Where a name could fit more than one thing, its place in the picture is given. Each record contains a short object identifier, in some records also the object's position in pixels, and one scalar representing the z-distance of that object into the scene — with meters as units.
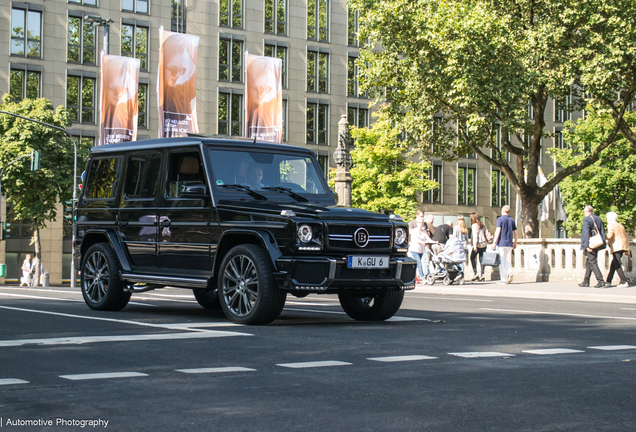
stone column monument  32.34
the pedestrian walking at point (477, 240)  25.08
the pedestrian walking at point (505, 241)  23.45
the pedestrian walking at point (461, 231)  23.79
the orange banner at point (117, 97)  34.88
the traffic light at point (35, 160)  40.12
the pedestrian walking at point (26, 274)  44.62
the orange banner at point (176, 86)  33.75
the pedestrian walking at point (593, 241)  21.27
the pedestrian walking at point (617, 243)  21.41
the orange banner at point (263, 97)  36.69
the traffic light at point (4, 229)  43.50
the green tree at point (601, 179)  56.53
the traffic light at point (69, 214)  33.62
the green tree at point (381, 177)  53.78
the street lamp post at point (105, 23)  35.93
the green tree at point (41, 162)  45.44
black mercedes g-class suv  9.66
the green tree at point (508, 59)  30.44
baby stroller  23.75
